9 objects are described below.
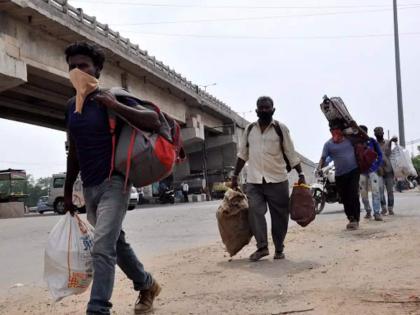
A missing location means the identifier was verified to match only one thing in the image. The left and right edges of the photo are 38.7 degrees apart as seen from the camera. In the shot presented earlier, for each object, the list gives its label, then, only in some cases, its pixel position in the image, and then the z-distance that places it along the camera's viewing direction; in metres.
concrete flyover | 19.34
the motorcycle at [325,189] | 13.78
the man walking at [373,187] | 9.91
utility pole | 33.88
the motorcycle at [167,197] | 38.12
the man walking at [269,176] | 6.29
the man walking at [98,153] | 3.44
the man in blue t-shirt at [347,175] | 8.72
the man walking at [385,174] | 11.15
